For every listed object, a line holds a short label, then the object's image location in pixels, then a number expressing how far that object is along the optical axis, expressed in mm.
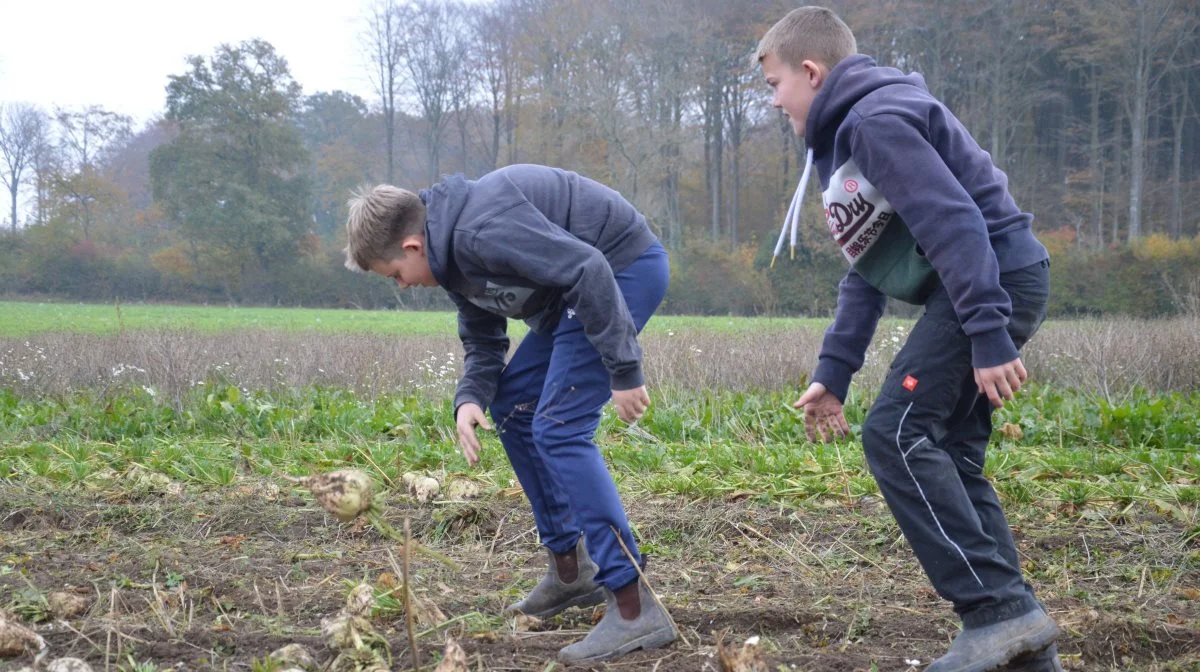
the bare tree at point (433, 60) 39281
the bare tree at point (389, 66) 39750
